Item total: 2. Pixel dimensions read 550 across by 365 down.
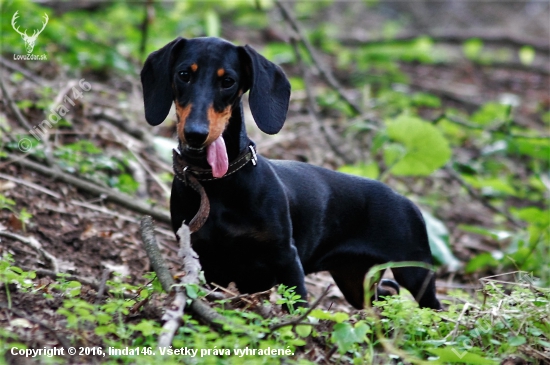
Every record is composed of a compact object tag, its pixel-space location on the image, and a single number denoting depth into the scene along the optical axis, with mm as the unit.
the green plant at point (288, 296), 6234
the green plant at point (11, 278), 6262
